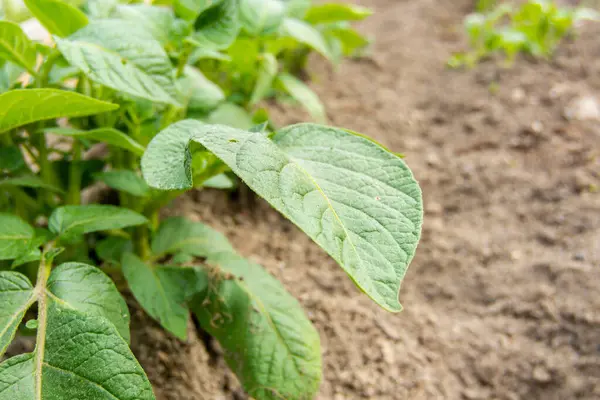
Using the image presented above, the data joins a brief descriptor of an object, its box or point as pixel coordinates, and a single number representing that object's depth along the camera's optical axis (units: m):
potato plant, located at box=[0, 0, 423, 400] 0.58
